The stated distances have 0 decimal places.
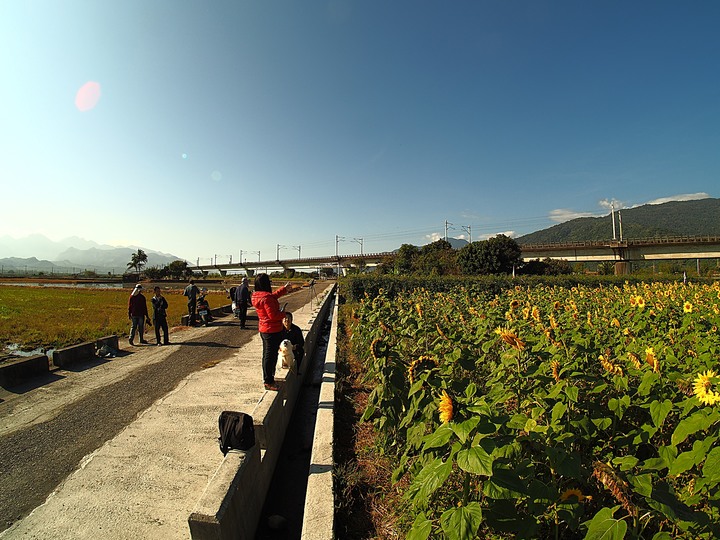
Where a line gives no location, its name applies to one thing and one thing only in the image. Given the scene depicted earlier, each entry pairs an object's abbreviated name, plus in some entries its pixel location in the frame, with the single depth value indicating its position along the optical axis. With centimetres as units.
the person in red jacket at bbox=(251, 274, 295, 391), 529
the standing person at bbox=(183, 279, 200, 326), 1254
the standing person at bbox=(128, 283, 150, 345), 970
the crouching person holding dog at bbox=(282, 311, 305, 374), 594
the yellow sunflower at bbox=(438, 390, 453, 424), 169
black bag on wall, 303
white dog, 530
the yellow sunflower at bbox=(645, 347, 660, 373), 220
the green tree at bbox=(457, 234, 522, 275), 3912
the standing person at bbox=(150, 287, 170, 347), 941
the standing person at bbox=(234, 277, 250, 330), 1264
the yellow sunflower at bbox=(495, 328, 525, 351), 247
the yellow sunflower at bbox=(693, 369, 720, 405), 165
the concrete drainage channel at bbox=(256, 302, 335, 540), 320
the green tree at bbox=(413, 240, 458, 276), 4303
